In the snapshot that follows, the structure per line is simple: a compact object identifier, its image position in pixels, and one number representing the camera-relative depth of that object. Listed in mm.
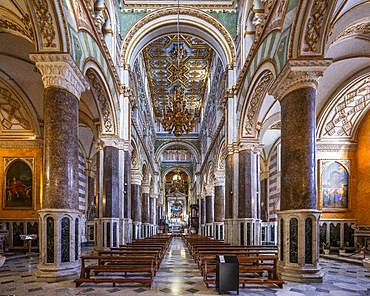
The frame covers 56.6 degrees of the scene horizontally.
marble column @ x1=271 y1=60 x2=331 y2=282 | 7754
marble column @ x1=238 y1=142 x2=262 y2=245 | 14219
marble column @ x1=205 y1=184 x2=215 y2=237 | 28659
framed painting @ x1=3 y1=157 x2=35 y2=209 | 16047
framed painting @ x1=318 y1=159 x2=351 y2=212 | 16016
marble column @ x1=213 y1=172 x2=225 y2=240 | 22797
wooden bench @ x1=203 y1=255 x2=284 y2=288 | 7086
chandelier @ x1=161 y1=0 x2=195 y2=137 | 15906
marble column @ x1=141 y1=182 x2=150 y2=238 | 29453
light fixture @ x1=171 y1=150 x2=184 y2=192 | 40284
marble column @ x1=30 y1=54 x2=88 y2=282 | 7754
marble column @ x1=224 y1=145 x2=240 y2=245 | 15055
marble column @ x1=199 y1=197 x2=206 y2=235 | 32056
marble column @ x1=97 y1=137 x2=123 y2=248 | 13984
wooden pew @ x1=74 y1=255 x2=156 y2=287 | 7129
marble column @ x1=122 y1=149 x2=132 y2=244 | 16000
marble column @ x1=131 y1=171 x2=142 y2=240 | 22531
